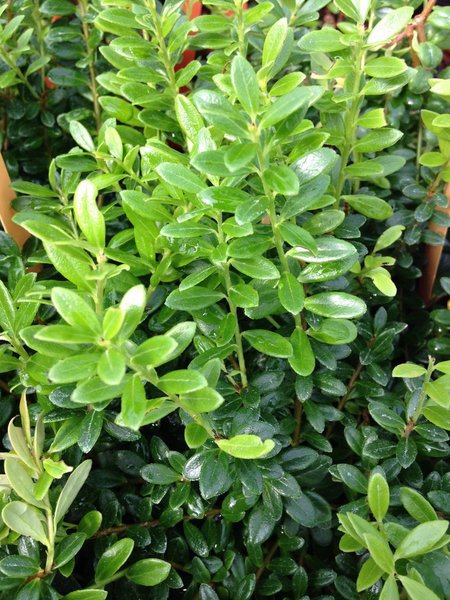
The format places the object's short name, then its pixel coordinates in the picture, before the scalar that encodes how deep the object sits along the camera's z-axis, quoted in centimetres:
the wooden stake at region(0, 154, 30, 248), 28
